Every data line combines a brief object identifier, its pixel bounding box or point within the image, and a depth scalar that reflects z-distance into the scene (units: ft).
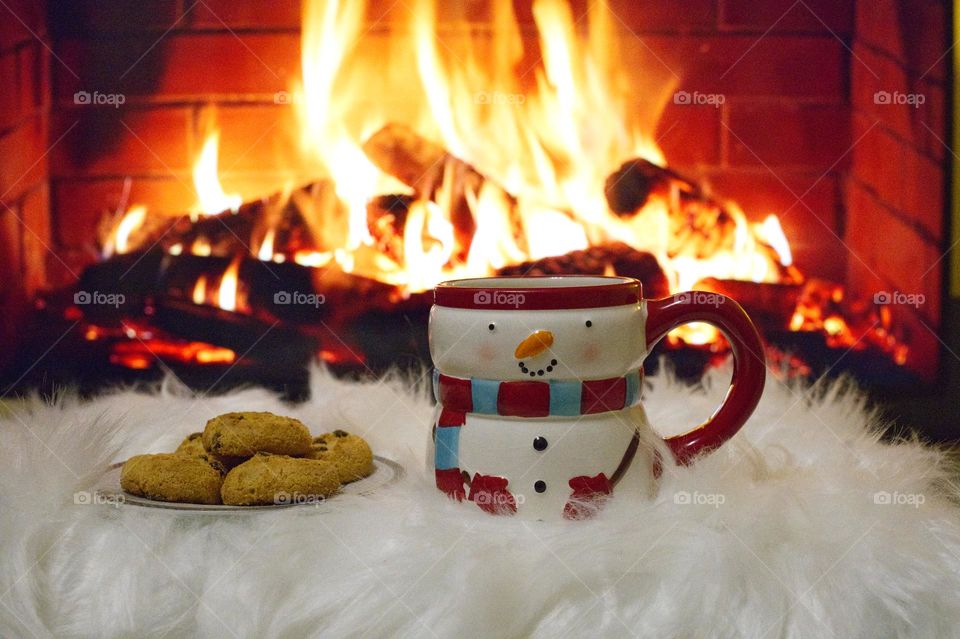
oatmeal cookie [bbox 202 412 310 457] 2.33
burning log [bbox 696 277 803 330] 4.96
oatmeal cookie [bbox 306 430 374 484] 2.45
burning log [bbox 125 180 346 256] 4.98
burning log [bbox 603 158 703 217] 4.97
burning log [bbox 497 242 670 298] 4.96
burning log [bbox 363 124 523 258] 4.96
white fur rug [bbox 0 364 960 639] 1.92
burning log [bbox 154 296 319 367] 5.04
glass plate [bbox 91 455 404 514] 2.15
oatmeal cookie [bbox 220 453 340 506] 2.21
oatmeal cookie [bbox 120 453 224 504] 2.20
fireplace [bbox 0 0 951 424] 4.88
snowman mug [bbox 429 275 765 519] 2.21
